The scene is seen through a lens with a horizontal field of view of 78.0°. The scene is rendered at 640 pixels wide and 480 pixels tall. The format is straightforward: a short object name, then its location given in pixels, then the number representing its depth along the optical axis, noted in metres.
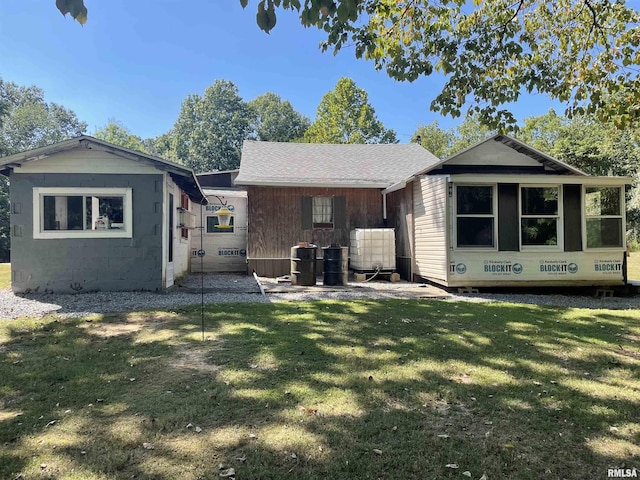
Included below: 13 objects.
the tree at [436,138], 42.84
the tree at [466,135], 43.88
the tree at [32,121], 42.34
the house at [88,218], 8.35
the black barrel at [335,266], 10.23
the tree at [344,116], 32.22
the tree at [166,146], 44.87
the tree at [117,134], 44.84
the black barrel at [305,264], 10.25
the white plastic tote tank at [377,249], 11.55
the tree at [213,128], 41.16
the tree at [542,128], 37.84
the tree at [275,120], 44.94
